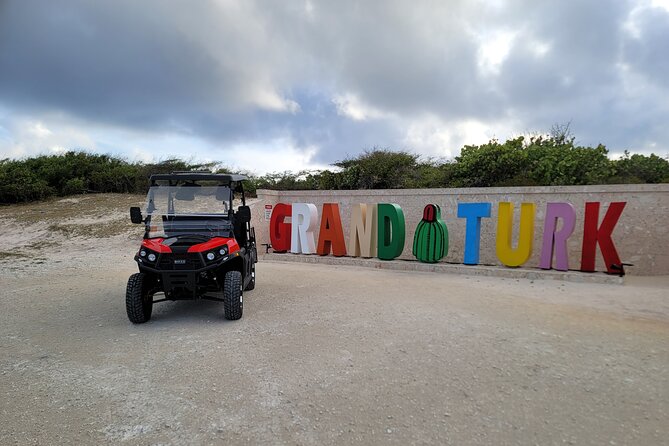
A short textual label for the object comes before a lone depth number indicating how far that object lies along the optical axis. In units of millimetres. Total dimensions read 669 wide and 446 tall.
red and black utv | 5207
